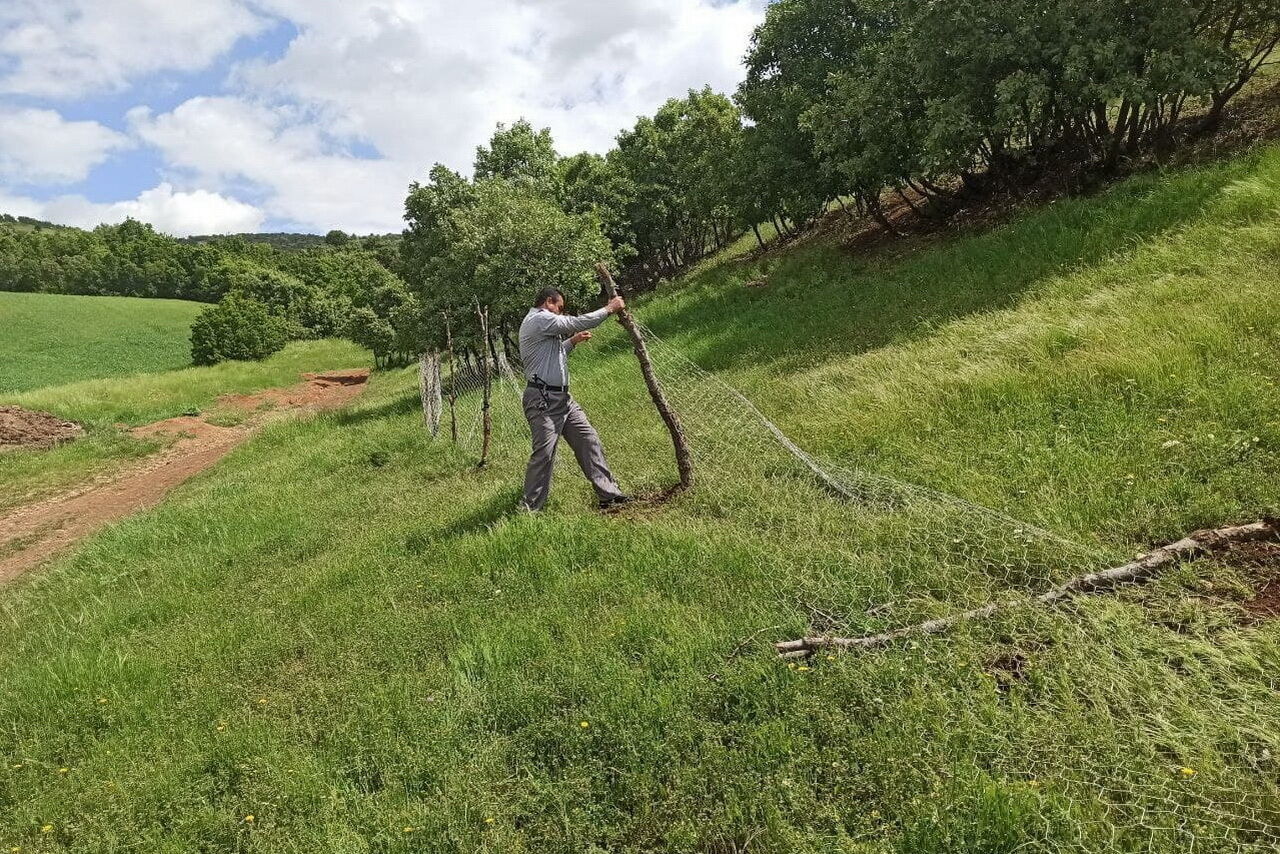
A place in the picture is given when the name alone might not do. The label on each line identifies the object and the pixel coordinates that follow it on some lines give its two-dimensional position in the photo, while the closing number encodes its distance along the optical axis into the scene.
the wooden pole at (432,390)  12.48
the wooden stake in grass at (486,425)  9.24
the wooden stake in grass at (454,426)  10.79
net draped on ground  2.46
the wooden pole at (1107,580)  3.61
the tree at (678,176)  24.93
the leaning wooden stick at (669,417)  6.33
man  6.29
